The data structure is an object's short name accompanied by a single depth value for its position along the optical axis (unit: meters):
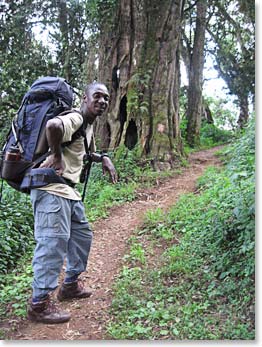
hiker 2.93
